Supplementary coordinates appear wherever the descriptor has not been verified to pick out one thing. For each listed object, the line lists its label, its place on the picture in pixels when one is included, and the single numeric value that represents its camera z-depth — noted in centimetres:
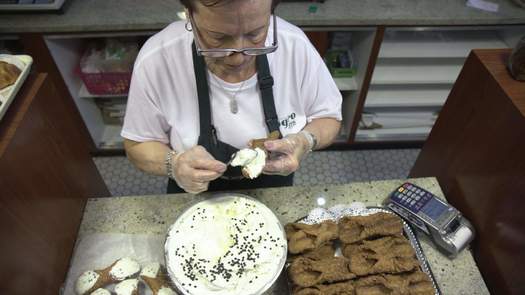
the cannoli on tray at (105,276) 119
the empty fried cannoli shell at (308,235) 120
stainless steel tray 121
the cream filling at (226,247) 106
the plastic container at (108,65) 259
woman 130
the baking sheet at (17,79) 109
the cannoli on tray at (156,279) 117
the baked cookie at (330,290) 111
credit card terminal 130
